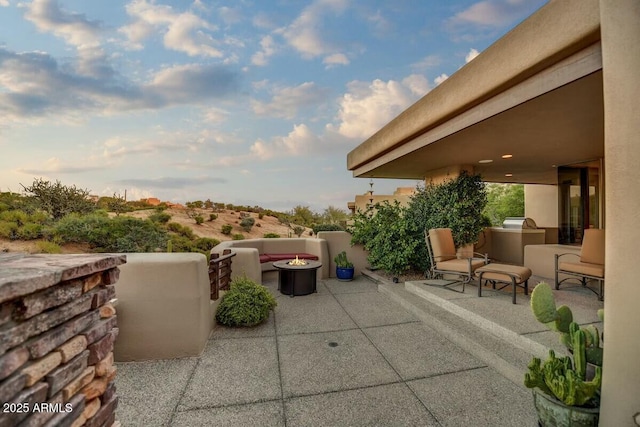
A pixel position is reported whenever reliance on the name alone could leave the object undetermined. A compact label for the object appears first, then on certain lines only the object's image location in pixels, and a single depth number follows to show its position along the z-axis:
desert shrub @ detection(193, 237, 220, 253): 11.72
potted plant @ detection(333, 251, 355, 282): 7.29
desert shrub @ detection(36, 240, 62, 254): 8.06
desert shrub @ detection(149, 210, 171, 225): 13.72
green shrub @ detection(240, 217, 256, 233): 17.58
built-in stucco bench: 6.00
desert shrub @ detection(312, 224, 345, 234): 10.02
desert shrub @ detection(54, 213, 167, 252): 9.16
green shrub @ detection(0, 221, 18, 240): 8.84
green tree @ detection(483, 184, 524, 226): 20.13
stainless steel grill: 8.91
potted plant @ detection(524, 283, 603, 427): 1.95
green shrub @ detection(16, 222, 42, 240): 8.91
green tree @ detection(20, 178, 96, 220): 11.05
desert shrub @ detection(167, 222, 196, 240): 13.27
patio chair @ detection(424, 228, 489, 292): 5.07
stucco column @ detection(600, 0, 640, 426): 1.74
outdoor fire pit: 5.95
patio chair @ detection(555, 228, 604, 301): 4.58
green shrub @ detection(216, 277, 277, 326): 4.24
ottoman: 4.46
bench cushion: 7.29
